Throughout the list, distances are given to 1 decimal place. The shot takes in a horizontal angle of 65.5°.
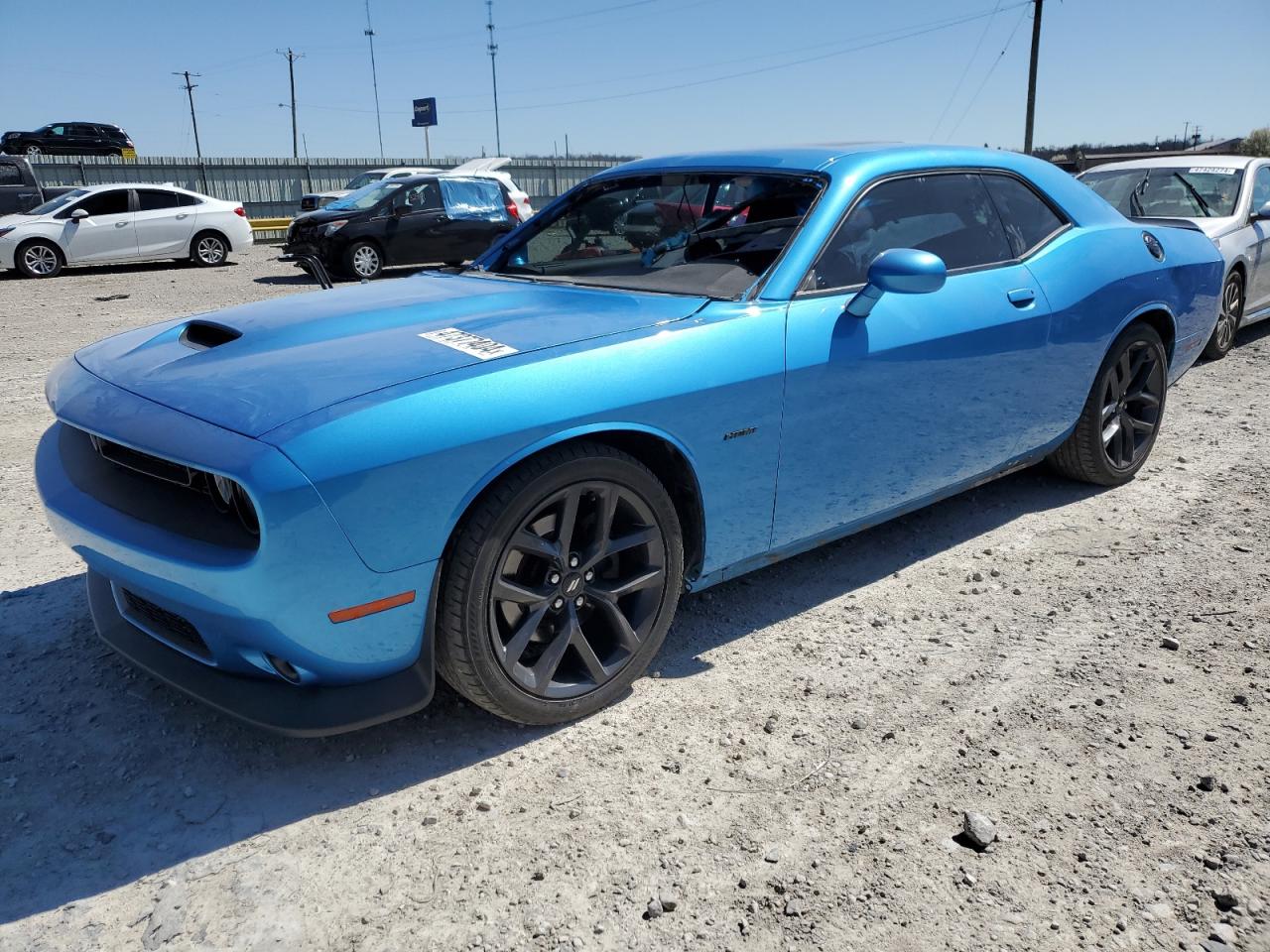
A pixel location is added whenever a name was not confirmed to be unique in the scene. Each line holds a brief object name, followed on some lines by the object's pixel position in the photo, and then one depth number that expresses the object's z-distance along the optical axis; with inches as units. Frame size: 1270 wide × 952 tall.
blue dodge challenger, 90.4
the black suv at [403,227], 553.0
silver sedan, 292.2
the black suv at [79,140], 1268.5
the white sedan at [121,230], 573.0
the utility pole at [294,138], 2229.3
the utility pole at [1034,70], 1166.3
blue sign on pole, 1990.7
